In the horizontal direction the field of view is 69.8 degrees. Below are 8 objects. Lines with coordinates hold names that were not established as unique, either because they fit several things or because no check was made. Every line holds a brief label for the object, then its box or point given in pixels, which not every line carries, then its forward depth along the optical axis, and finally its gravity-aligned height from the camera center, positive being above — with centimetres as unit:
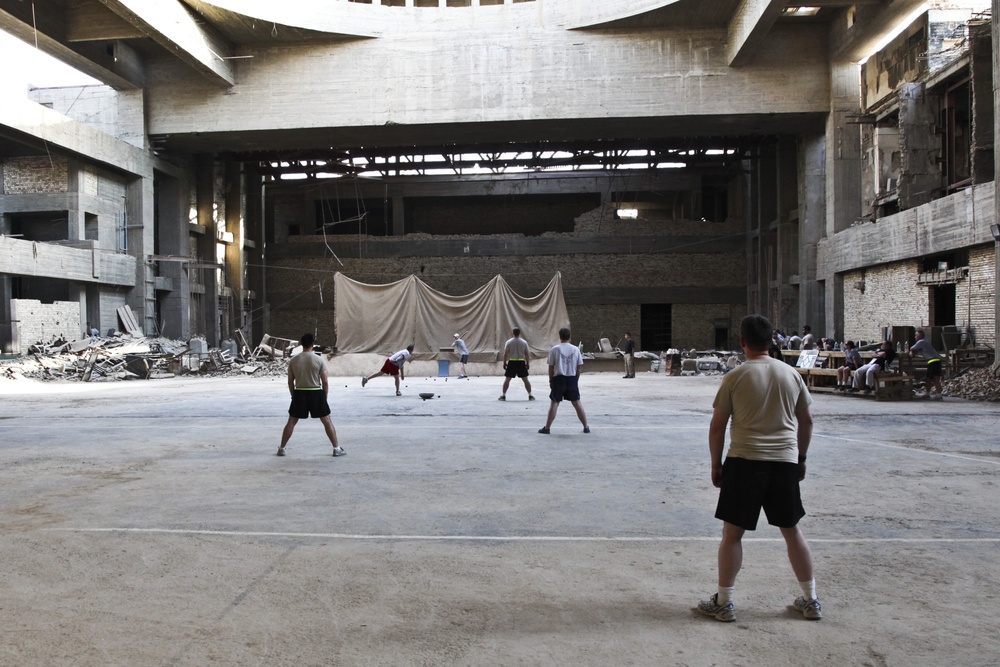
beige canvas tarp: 2330 +4
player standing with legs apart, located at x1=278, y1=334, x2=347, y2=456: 784 -75
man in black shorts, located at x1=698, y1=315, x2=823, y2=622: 329 -67
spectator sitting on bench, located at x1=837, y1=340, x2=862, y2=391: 1525 -110
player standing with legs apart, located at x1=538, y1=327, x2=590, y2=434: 934 -77
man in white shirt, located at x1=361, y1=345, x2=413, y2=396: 1517 -96
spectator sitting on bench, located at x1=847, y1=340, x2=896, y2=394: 1401 -99
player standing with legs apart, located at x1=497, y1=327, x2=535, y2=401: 1354 -78
